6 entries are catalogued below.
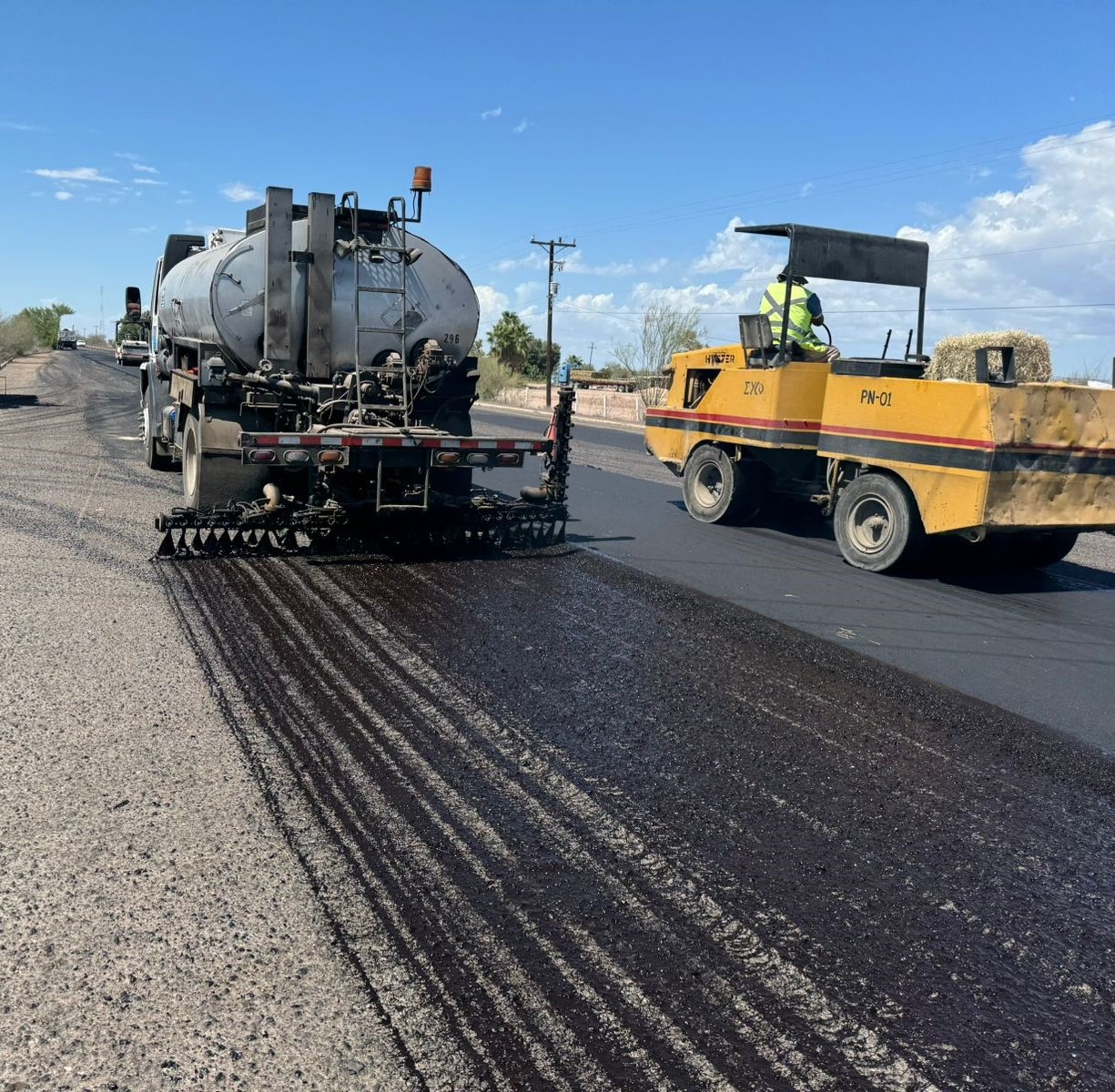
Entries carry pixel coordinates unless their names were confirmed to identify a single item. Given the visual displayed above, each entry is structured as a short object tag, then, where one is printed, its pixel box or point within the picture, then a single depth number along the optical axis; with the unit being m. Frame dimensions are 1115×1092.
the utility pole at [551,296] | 48.16
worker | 10.20
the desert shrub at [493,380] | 55.05
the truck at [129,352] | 41.25
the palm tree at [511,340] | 69.69
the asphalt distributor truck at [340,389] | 8.61
